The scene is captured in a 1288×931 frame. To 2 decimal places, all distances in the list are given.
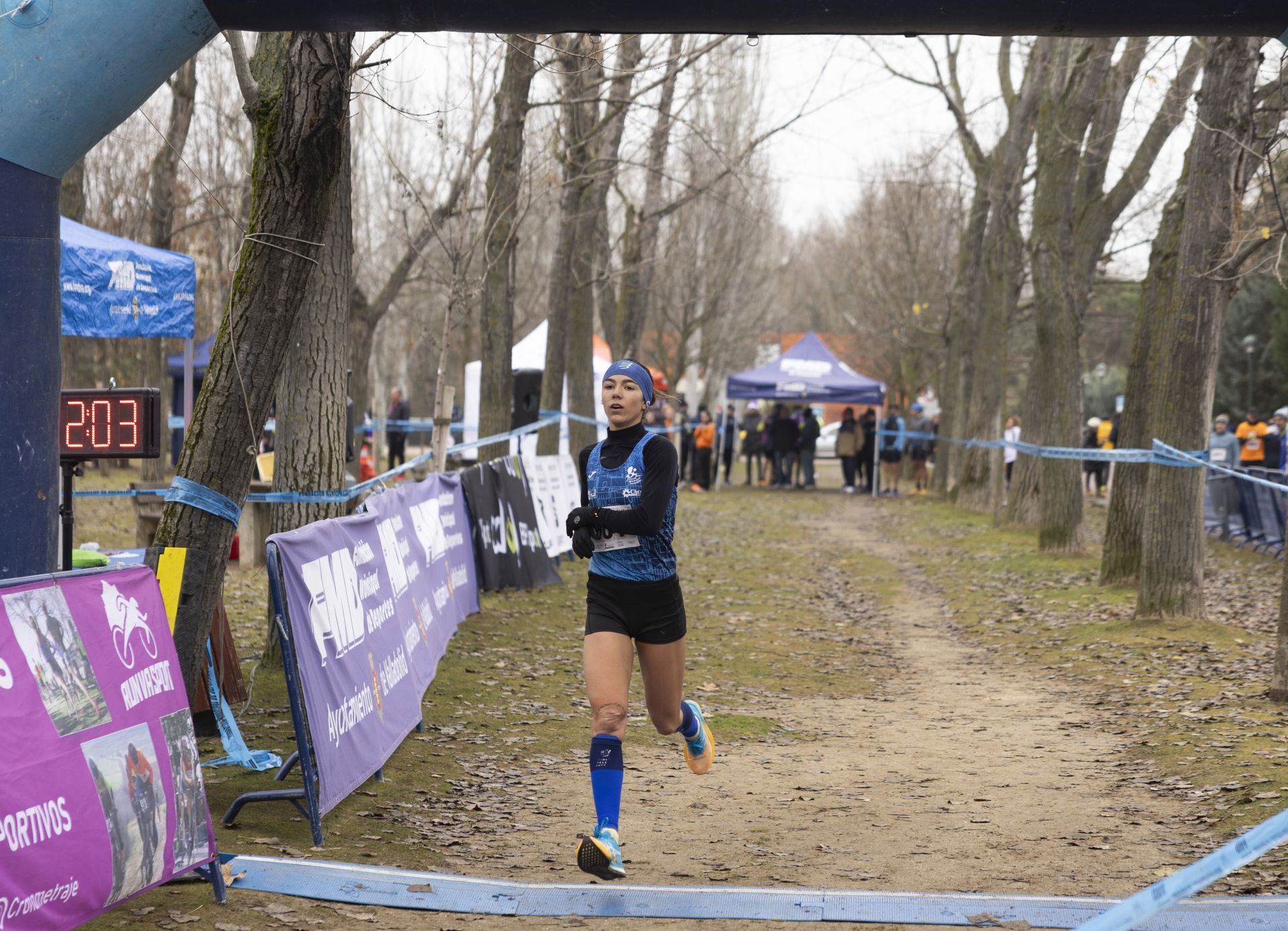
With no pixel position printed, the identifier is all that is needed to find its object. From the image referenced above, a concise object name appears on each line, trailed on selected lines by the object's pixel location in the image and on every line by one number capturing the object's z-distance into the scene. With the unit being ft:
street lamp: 154.65
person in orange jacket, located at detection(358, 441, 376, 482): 81.56
